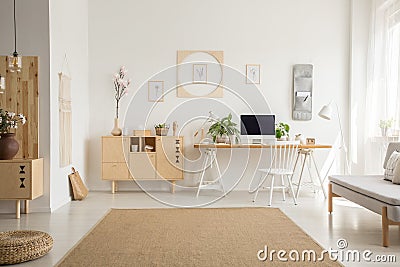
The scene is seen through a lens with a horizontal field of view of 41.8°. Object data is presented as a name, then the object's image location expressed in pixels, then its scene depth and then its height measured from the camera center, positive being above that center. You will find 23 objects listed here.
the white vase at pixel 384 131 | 6.48 -0.08
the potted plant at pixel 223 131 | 7.02 -0.10
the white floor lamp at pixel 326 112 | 6.61 +0.15
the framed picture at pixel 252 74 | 7.45 +0.71
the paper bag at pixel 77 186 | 6.53 -0.81
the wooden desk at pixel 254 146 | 6.68 -0.28
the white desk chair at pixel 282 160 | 6.21 -0.54
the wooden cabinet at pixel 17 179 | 5.23 -0.57
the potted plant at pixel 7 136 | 5.21 -0.14
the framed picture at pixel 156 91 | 7.46 +0.46
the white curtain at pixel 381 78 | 6.38 +0.59
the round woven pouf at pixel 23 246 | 3.55 -0.86
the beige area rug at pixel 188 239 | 3.62 -0.95
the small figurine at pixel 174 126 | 7.33 -0.05
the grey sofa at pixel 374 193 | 4.05 -0.60
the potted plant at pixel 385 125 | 6.41 -0.01
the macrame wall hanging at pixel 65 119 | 6.12 +0.04
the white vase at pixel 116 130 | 7.18 -0.10
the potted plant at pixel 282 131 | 7.12 -0.10
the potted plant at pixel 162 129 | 7.20 -0.08
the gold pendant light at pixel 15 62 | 5.13 +0.59
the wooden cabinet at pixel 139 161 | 7.11 -0.52
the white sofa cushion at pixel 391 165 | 5.18 -0.41
